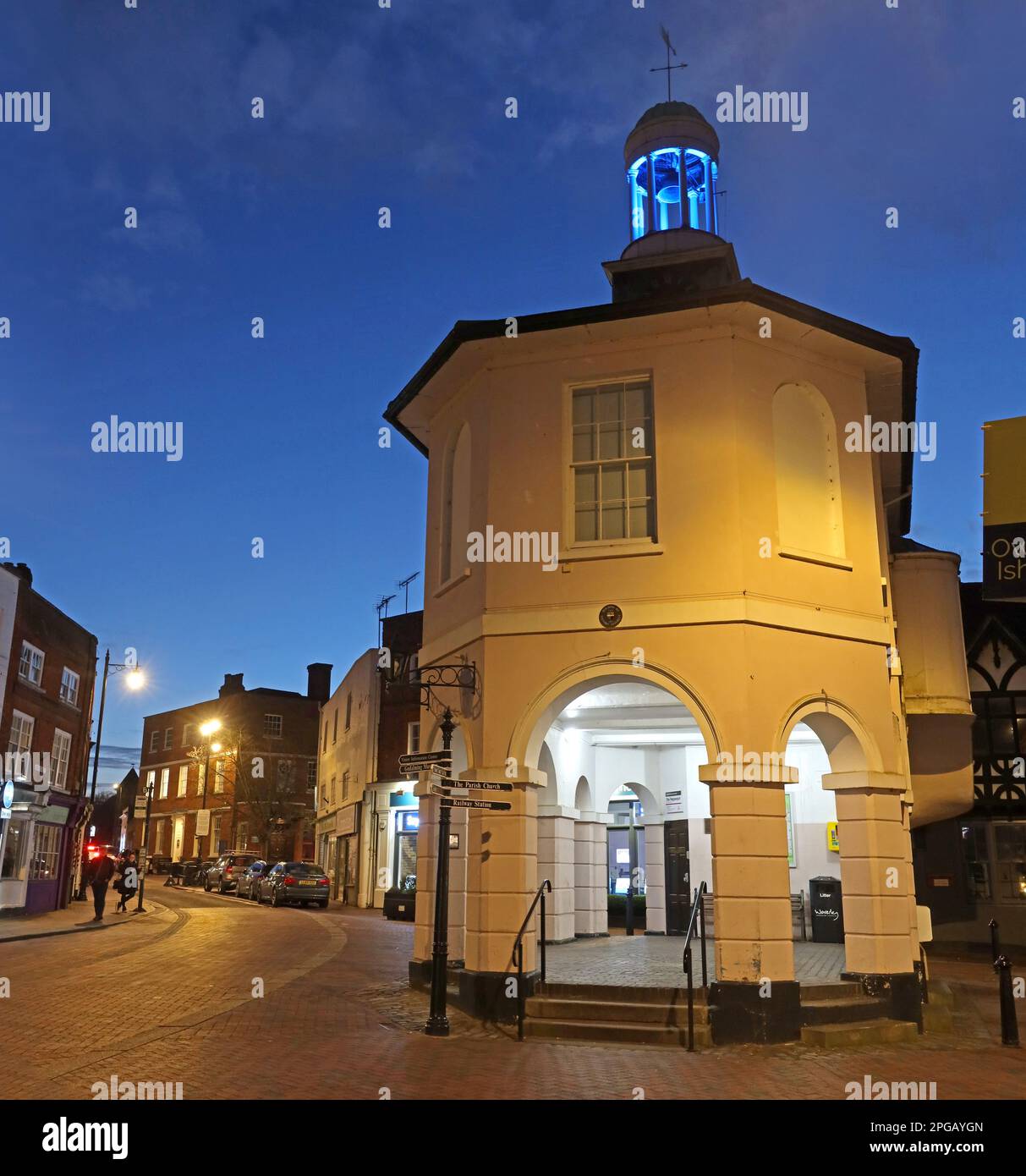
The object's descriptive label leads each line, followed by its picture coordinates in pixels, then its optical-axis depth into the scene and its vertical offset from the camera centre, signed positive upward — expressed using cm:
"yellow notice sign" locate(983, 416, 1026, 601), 1459 +462
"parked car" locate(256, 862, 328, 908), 3519 -145
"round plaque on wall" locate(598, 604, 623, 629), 1214 +255
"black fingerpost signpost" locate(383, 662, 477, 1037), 1070 -96
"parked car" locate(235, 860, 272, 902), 3870 -147
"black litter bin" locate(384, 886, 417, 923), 2988 -176
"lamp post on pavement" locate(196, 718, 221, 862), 5819 +495
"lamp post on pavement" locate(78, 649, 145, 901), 3172 +463
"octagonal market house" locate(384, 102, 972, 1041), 1148 +298
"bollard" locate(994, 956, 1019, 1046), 1103 -161
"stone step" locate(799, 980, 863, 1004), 1119 -151
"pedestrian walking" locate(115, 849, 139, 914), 2986 -129
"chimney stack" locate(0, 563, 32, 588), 2862 +713
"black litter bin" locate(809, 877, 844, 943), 1775 -105
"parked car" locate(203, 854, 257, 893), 4284 -128
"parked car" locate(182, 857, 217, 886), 4900 -149
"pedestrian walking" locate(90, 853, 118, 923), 2639 -107
